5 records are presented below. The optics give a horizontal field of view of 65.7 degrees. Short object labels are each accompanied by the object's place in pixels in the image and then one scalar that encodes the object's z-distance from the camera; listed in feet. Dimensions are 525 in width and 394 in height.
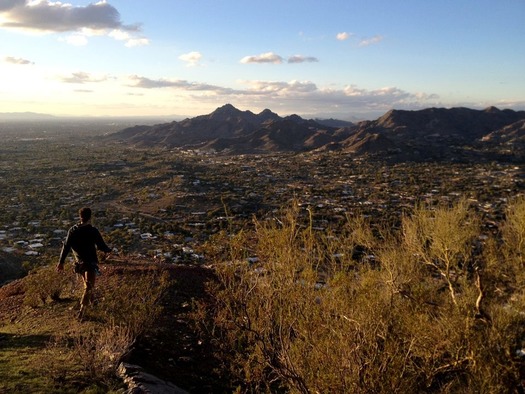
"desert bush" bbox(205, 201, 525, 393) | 15.38
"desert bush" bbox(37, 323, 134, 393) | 17.51
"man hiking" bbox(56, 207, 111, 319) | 22.76
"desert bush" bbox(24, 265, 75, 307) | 28.30
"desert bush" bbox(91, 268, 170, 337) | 22.59
